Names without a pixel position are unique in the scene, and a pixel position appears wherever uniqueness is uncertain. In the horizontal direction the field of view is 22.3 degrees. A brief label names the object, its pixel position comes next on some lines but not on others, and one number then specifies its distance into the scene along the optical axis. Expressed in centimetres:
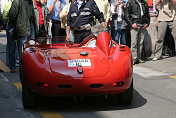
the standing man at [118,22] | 1270
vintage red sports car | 587
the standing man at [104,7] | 1242
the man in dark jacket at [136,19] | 1147
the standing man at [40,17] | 1009
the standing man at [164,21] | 1196
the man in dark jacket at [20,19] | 942
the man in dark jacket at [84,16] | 889
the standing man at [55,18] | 1162
